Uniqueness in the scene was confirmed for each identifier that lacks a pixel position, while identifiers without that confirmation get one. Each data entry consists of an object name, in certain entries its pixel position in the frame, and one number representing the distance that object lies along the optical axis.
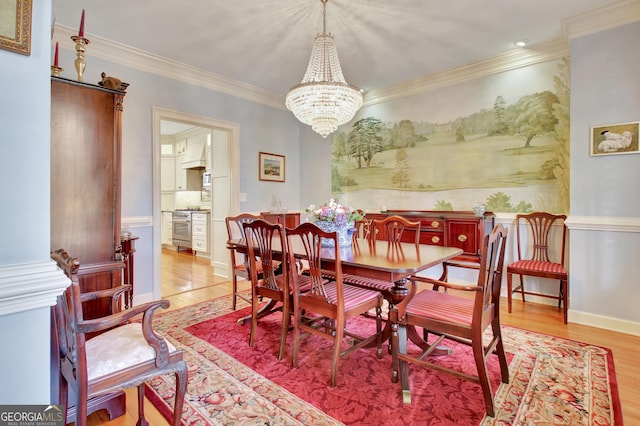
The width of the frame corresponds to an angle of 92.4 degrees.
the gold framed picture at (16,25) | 0.81
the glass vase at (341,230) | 2.55
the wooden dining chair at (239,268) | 2.96
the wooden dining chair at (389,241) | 2.71
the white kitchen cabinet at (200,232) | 6.32
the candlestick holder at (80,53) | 1.68
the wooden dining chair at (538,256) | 2.96
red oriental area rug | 1.62
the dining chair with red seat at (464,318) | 1.62
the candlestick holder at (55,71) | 1.70
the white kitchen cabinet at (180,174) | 7.42
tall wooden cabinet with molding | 1.65
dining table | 1.84
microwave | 6.94
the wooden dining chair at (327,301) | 1.88
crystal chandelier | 2.67
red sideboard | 3.47
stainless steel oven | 6.88
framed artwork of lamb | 2.62
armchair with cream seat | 1.17
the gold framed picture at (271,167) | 4.91
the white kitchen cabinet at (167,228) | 7.49
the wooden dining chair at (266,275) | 2.20
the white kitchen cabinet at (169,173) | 7.74
